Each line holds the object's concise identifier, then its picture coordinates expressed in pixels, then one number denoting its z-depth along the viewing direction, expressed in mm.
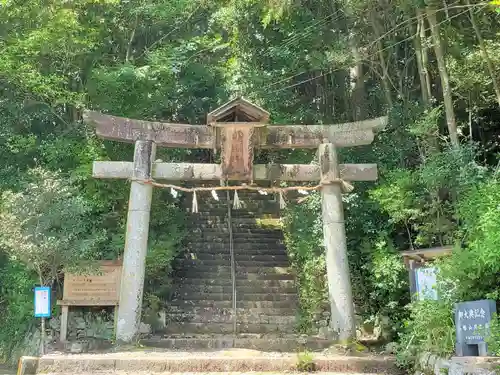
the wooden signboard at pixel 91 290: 10655
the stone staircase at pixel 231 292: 10101
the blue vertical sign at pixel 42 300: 9383
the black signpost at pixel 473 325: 6484
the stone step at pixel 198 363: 8125
